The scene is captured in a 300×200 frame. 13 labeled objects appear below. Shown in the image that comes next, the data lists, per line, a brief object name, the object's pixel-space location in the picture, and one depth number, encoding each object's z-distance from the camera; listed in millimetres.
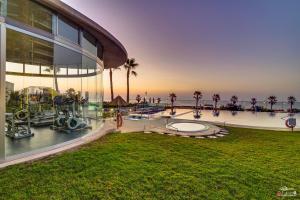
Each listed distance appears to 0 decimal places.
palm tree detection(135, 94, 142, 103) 21767
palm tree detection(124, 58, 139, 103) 21153
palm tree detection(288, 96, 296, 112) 24059
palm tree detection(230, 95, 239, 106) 25961
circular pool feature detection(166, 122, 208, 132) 7388
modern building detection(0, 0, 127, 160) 3078
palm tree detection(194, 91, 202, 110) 25103
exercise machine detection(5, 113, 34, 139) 3567
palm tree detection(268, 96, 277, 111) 25529
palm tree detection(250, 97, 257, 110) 25071
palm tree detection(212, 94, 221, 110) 25890
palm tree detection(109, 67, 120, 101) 19658
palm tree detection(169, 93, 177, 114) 23229
